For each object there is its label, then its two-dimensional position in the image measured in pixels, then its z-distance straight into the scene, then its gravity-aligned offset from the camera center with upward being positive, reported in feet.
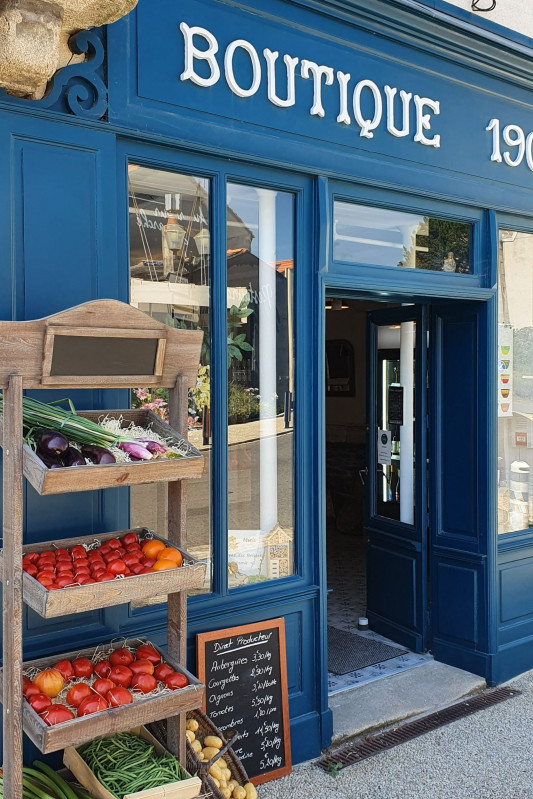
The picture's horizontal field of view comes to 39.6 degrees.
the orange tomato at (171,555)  9.55 -2.13
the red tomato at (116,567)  9.14 -2.18
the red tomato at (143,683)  9.39 -3.73
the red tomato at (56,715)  8.45 -3.73
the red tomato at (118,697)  8.95 -3.72
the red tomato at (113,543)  9.94 -2.05
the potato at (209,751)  11.05 -5.42
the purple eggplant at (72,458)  8.73 -0.79
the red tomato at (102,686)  9.11 -3.65
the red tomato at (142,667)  9.66 -3.63
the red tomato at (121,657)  9.93 -3.59
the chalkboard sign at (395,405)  19.45 -0.41
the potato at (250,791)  10.97 -5.96
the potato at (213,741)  11.22 -5.33
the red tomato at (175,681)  9.57 -3.77
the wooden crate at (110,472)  8.34 -0.97
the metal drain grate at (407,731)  13.83 -6.90
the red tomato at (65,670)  9.43 -3.56
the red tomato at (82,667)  9.54 -3.58
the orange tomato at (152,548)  9.69 -2.07
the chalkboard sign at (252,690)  12.67 -5.27
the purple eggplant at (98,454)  8.90 -0.76
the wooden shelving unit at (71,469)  8.52 -0.92
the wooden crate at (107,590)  8.39 -2.38
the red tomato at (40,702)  8.72 -3.69
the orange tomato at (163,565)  9.37 -2.22
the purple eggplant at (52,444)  8.71 -0.62
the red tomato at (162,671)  9.77 -3.73
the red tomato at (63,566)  9.01 -2.14
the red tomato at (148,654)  10.17 -3.64
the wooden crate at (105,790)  9.27 -5.06
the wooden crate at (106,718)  8.33 -3.89
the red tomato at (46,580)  8.63 -2.21
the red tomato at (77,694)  8.91 -3.66
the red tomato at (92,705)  8.71 -3.73
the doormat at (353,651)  17.82 -6.61
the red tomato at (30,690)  8.93 -3.63
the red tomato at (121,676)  9.39 -3.63
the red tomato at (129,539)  10.08 -2.03
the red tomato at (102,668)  9.63 -3.62
